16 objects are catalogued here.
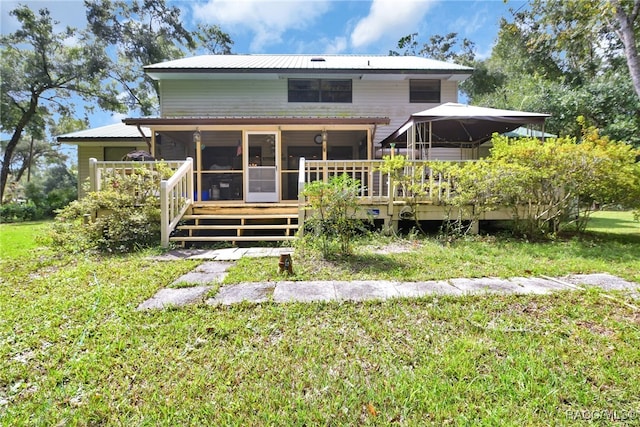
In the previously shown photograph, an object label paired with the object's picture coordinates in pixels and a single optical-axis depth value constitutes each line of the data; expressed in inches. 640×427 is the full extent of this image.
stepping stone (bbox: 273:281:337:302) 126.3
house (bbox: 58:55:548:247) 430.0
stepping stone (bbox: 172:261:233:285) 152.4
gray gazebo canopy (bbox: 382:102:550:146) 302.7
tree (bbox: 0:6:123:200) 657.6
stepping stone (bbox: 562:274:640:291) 136.3
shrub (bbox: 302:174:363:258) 189.2
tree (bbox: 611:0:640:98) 304.8
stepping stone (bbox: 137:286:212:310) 121.9
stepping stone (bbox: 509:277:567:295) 131.2
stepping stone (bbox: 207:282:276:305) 124.7
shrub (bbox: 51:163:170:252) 232.4
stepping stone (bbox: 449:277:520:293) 133.2
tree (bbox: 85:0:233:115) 741.3
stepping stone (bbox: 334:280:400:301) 127.0
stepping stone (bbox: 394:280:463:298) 129.6
